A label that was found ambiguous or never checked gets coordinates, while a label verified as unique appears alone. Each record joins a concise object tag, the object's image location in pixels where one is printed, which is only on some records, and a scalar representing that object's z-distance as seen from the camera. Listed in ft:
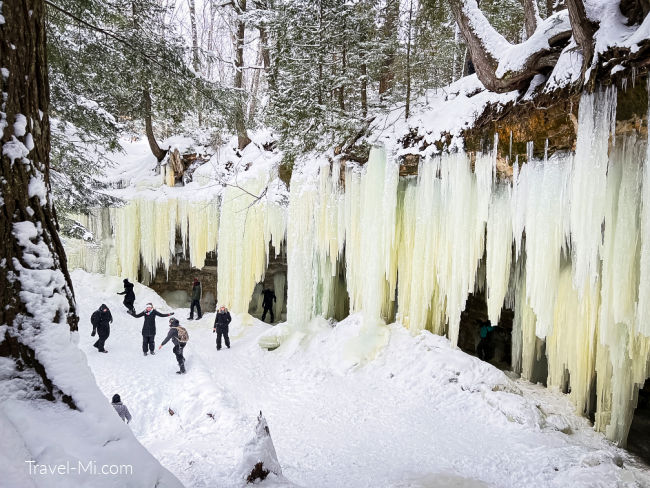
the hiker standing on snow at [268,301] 46.16
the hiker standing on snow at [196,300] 43.37
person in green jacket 35.06
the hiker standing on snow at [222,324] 32.52
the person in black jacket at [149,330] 29.58
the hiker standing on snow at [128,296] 42.57
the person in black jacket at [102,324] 29.32
